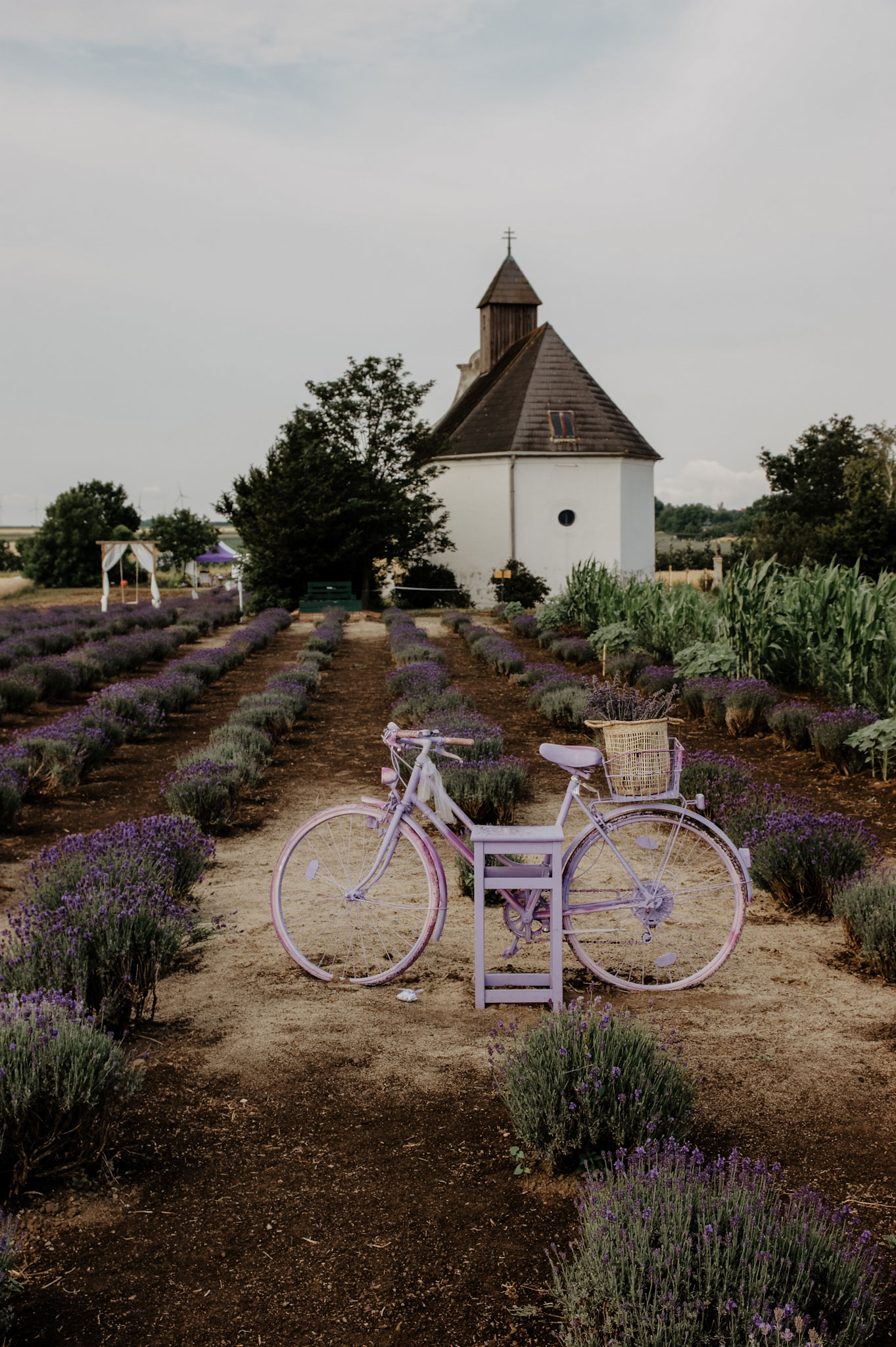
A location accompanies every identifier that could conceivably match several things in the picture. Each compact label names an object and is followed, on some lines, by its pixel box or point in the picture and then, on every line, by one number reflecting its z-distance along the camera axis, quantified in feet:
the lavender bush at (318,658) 62.03
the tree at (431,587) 129.90
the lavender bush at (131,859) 15.79
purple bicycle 14.47
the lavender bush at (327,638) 71.72
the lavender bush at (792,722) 34.04
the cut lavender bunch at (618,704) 24.71
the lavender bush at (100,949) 13.23
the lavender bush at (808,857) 18.57
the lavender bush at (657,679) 45.58
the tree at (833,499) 138.92
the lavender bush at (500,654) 56.59
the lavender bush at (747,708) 37.58
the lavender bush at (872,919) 15.40
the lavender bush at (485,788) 24.73
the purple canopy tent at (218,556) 250.57
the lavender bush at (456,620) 90.74
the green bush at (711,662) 45.73
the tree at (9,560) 316.60
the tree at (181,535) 263.49
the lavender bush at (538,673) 49.93
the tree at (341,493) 117.19
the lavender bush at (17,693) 44.75
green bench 118.73
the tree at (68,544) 209.15
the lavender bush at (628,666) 52.47
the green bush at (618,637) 59.26
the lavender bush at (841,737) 30.68
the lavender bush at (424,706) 37.19
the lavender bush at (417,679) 42.14
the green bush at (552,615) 79.87
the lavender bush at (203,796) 25.04
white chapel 131.64
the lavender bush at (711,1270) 7.13
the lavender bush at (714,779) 23.45
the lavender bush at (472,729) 27.96
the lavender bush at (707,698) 40.27
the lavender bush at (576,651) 61.16
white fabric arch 104.99
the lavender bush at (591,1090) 10.25
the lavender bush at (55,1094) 9.82
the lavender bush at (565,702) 38.81
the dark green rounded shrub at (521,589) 124.88
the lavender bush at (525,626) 81.61
